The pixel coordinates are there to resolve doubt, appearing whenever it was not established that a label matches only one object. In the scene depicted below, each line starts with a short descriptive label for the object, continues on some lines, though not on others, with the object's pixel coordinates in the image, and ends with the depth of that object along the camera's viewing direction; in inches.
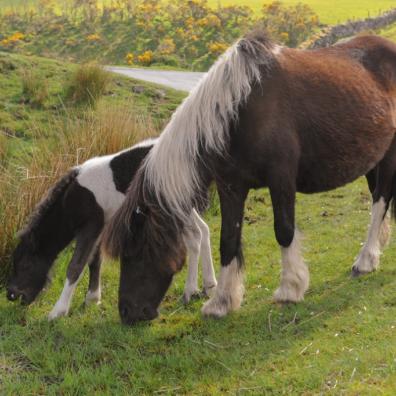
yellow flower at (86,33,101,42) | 1109.1
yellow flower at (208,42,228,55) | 991.6
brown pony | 173.0
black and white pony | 206.1
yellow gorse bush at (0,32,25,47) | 1049.1
